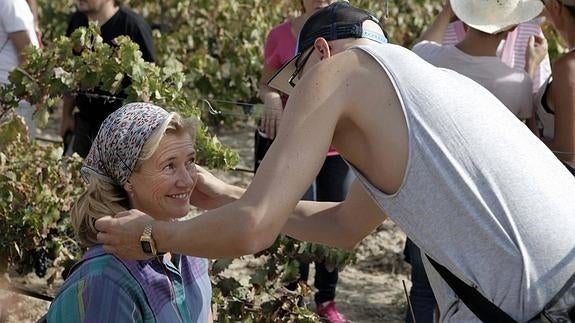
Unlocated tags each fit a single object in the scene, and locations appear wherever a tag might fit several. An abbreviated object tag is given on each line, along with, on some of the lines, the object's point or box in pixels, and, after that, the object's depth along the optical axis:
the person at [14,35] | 8.45
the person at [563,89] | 6.17
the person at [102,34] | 8.79
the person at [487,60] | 6.75
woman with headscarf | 4.11
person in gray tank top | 3.45
